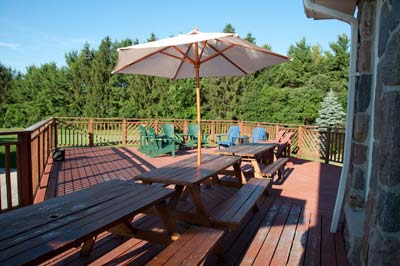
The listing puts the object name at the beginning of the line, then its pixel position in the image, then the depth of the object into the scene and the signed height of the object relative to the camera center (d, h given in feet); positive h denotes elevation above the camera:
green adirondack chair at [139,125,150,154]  26.63 -2.75
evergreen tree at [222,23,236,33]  61.23 +18.82
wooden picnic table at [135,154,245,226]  8.52 -2.10
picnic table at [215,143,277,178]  14.22 -2.06
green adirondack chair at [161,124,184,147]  26.50 -1.86
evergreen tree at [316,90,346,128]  47.75 +0.30
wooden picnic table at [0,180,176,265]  4.11 -2.06
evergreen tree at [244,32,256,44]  67.26 +18.55
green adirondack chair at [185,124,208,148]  29.62 -2.42
